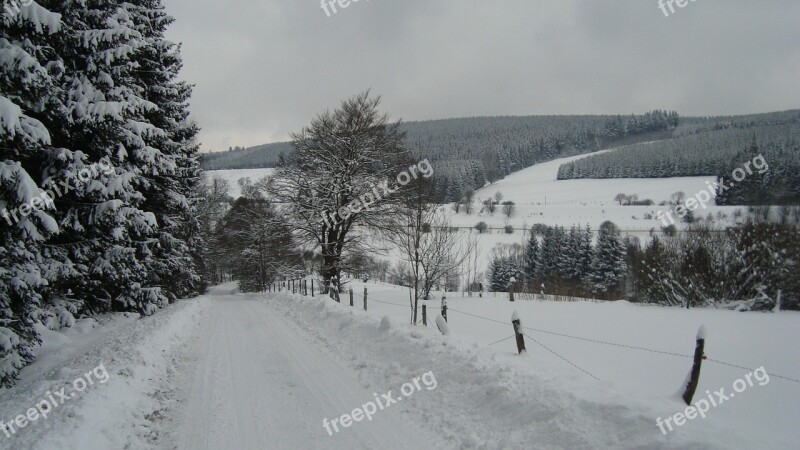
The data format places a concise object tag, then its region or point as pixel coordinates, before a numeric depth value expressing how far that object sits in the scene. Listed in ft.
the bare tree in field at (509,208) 321.67
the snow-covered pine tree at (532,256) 218.63
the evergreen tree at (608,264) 179.93
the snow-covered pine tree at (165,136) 46.93
